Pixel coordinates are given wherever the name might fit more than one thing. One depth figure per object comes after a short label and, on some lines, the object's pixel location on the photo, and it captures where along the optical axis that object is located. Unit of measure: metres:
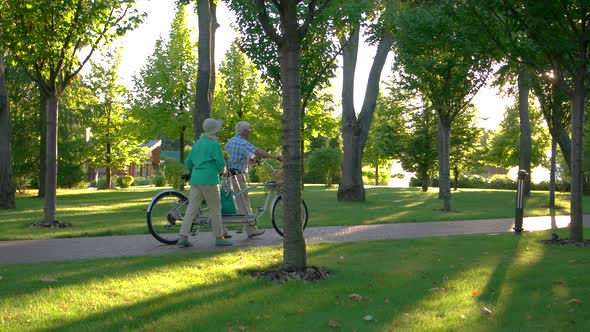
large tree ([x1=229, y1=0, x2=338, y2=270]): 6.13
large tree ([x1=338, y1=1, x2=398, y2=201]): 22.16
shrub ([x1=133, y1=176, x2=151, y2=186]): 64.94
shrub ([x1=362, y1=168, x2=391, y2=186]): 68.69
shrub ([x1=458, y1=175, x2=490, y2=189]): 56.72
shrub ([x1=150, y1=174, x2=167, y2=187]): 46.69
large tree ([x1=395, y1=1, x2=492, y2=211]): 15.72
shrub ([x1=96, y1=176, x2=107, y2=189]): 49.78
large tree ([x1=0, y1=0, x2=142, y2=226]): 11.41
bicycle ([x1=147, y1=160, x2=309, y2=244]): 8.66
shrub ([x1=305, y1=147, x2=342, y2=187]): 47.16
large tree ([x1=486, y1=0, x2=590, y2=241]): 8.55
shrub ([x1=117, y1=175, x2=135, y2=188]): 48.94
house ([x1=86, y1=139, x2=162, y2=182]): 75.94
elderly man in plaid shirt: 9.02
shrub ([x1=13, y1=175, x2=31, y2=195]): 33.80
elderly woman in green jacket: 8.02
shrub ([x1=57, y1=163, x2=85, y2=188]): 39.89
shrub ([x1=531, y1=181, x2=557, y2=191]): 49.97
